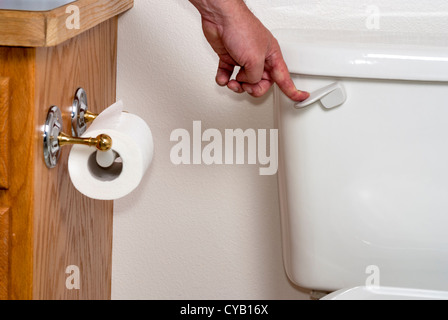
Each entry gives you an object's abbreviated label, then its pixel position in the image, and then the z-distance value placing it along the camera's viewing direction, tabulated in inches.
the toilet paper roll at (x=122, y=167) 59.3
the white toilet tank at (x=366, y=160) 62.1
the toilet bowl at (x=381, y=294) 60.3
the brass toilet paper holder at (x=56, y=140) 57.7
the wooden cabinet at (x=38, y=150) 54.9
